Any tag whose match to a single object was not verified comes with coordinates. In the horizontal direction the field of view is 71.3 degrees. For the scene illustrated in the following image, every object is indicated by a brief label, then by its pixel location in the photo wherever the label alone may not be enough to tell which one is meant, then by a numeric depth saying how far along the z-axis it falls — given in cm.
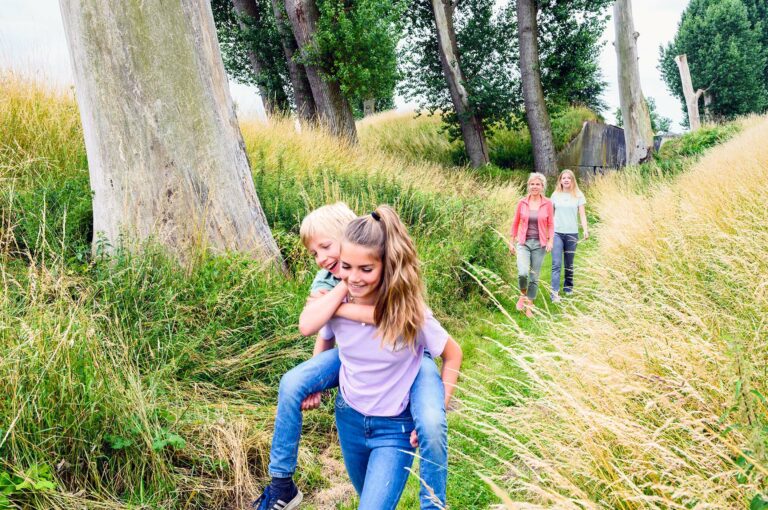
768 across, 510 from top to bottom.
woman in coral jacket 668
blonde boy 208
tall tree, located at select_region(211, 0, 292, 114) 1280
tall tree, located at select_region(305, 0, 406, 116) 1066
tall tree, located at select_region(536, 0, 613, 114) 1402
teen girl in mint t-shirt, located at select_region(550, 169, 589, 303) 720
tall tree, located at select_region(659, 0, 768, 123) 2778
